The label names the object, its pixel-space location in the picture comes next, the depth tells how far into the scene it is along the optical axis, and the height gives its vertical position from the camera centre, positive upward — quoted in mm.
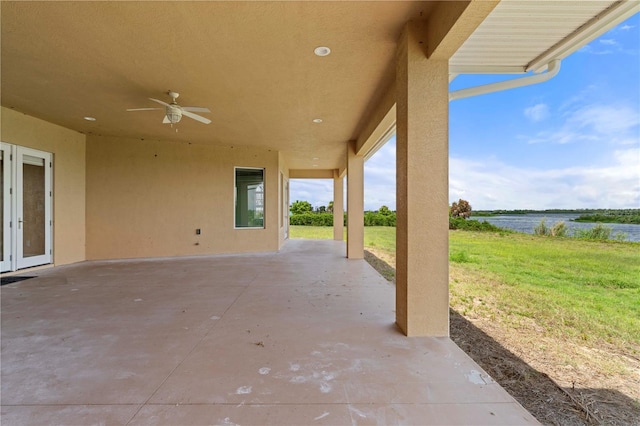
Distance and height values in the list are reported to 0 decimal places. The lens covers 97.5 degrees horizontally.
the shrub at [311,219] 19547 -356
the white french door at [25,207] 5113 +124
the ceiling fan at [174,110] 4000 +1502
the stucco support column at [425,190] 2584 +224
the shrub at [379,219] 18641 -321
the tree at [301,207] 20734 +522
